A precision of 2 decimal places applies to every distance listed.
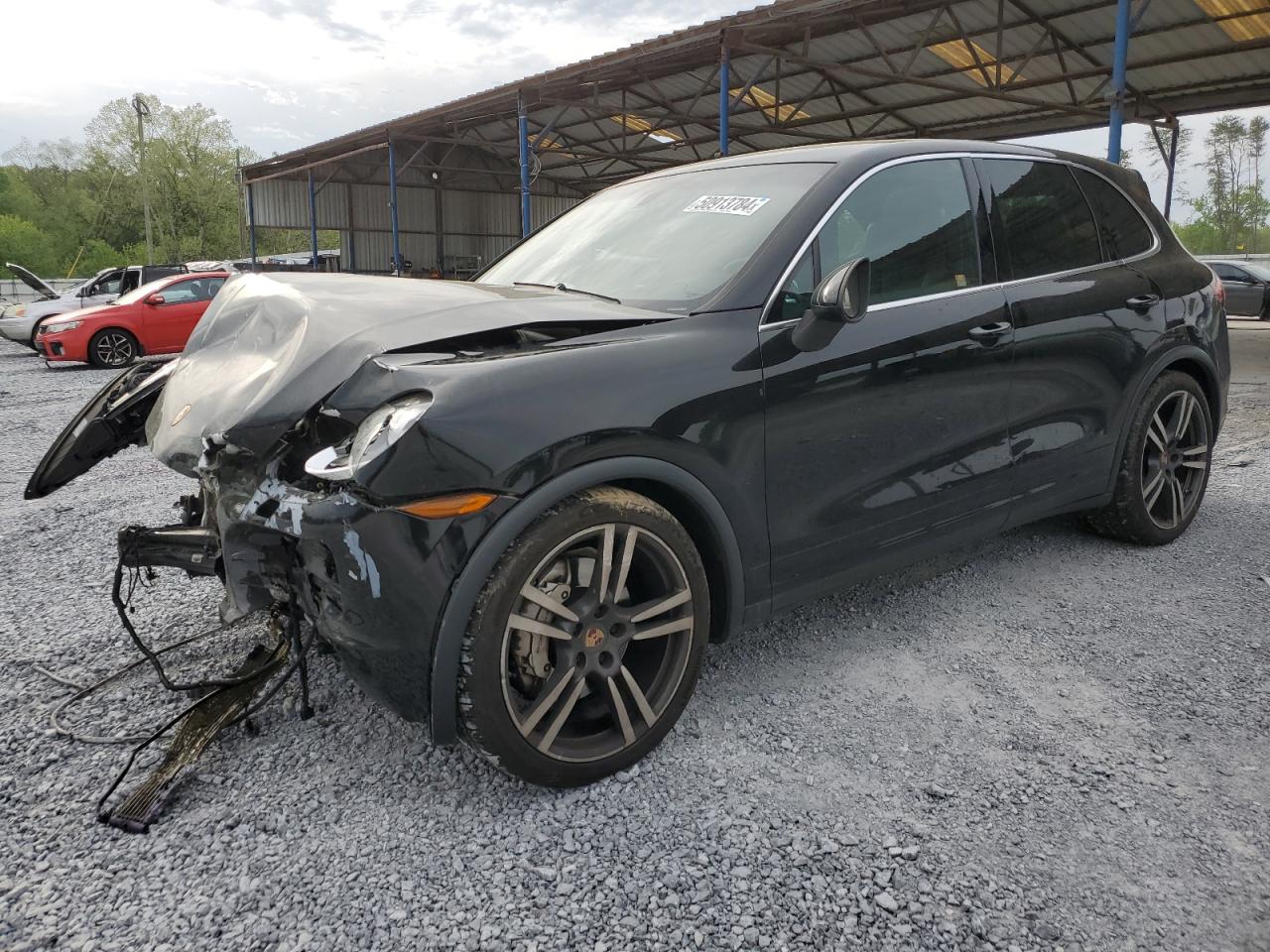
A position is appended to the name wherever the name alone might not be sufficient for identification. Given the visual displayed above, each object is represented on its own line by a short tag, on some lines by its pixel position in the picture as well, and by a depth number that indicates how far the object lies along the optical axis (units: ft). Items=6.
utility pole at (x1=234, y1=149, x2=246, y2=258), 188.30
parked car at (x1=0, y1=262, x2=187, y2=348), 53.93
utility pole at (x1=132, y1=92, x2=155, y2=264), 123.75
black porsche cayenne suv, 6.72
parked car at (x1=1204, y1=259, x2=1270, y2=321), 63.40
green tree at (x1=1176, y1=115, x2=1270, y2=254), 202.18
